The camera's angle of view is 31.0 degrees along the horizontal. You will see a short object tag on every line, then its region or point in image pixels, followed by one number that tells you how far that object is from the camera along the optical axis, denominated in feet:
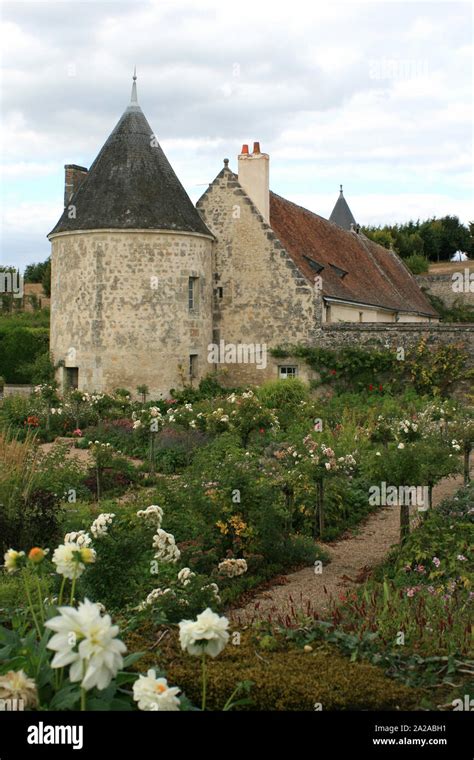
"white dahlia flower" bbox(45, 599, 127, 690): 11.14
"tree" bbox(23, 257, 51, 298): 175.63
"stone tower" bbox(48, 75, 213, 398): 73.36
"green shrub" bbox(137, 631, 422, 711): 16.84
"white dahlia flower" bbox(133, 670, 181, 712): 11.55
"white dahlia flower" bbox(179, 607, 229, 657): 12.62
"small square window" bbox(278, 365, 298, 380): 78.43
